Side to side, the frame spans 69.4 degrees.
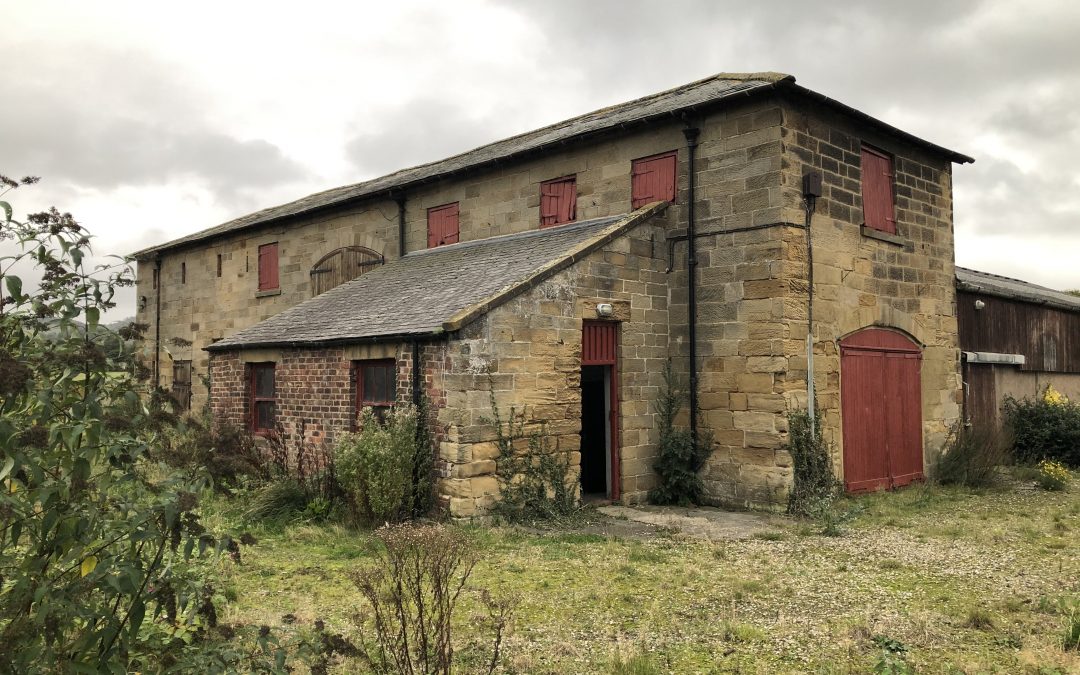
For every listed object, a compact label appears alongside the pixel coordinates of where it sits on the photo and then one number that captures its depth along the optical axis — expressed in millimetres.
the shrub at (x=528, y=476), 9906
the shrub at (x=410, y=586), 3922
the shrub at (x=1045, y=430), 15367
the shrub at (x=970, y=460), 13141
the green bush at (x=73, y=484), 2594
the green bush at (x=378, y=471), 9250
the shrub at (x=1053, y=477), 12758
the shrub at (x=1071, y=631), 5246
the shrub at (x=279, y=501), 9938
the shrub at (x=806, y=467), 10594
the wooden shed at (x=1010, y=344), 15328
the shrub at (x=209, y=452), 3082
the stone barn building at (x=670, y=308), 10422
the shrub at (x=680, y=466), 11586
